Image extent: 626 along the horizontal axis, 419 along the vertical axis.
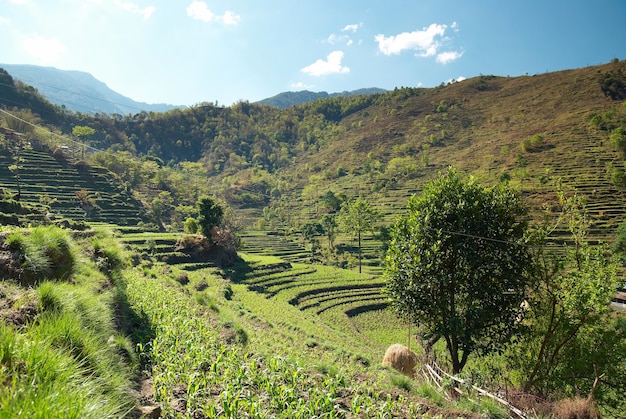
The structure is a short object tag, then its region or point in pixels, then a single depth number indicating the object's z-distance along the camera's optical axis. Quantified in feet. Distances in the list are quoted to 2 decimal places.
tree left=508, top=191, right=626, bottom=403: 39.29
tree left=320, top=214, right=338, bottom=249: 217.56
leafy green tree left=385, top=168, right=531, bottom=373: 38.68
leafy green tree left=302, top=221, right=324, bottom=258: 244.01
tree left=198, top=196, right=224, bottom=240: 146.00
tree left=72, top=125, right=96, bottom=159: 305.94
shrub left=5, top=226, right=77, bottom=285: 21.53
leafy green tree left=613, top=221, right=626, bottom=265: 124.46
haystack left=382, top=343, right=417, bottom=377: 45.42
